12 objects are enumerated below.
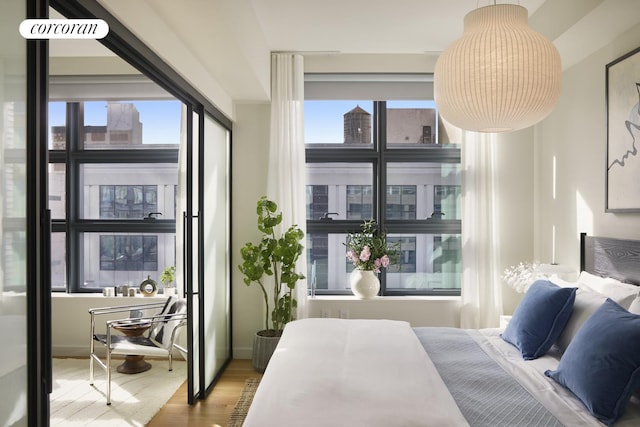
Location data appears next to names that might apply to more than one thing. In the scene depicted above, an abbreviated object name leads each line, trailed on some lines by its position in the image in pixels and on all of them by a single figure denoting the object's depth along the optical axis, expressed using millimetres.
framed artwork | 2873
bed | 1765
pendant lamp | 2043
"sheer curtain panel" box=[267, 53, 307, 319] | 4352
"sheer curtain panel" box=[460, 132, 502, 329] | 4305
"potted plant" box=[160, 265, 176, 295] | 4594
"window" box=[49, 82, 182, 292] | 4773
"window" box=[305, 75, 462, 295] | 4621
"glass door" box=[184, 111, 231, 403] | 3387
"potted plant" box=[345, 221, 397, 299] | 4289
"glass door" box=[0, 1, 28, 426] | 1327
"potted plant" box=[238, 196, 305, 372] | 4039
